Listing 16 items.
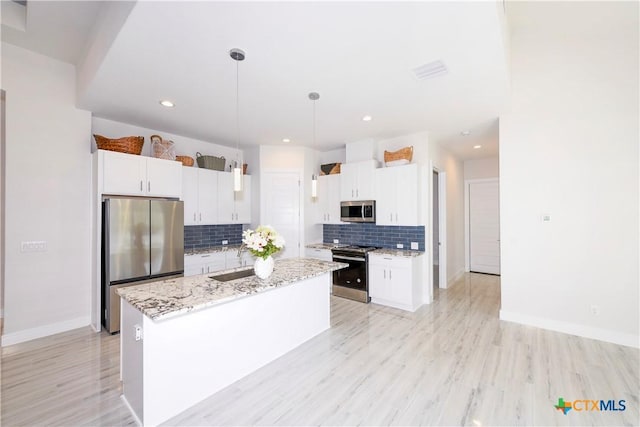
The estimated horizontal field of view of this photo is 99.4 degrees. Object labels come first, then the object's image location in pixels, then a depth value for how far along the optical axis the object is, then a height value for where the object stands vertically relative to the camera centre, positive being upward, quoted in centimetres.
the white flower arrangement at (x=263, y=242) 250 -25
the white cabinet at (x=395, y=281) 411 -105
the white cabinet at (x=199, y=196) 450 +35
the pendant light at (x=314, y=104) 312 +139
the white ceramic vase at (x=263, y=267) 261 -50
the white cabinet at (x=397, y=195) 435 +32
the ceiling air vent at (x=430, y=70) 250 +138
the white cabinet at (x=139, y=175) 347 +57
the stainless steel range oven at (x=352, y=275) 452 -104
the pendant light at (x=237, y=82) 230 +139
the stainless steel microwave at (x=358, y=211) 476 +7
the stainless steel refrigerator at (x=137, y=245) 333 -38
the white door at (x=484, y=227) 635 -33
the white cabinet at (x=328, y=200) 533 +29
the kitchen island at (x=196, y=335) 189 -98
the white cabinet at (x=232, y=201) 498 +27
